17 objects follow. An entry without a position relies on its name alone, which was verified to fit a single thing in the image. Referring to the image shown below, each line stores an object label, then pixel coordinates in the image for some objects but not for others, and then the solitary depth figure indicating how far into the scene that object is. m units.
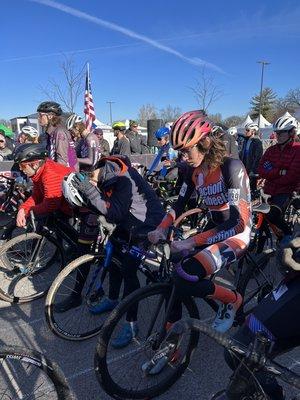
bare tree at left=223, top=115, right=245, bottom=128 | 75.35
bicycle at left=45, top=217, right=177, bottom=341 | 3.09
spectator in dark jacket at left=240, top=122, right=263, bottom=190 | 7.88
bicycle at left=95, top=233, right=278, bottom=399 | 2.46
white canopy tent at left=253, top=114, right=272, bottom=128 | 39.41
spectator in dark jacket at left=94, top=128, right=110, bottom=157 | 10.20
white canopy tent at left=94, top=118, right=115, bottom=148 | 23.43
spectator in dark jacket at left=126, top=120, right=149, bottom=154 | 11.67
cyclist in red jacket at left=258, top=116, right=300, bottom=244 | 4.82
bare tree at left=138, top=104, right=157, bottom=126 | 65.06
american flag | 10.77
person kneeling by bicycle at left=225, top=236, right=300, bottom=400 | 1.78
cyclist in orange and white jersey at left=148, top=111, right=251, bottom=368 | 2.57
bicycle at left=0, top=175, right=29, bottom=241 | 6.27
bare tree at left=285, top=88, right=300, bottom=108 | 69.13
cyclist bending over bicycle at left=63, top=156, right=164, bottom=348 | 3.04
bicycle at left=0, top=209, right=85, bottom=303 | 4.14
